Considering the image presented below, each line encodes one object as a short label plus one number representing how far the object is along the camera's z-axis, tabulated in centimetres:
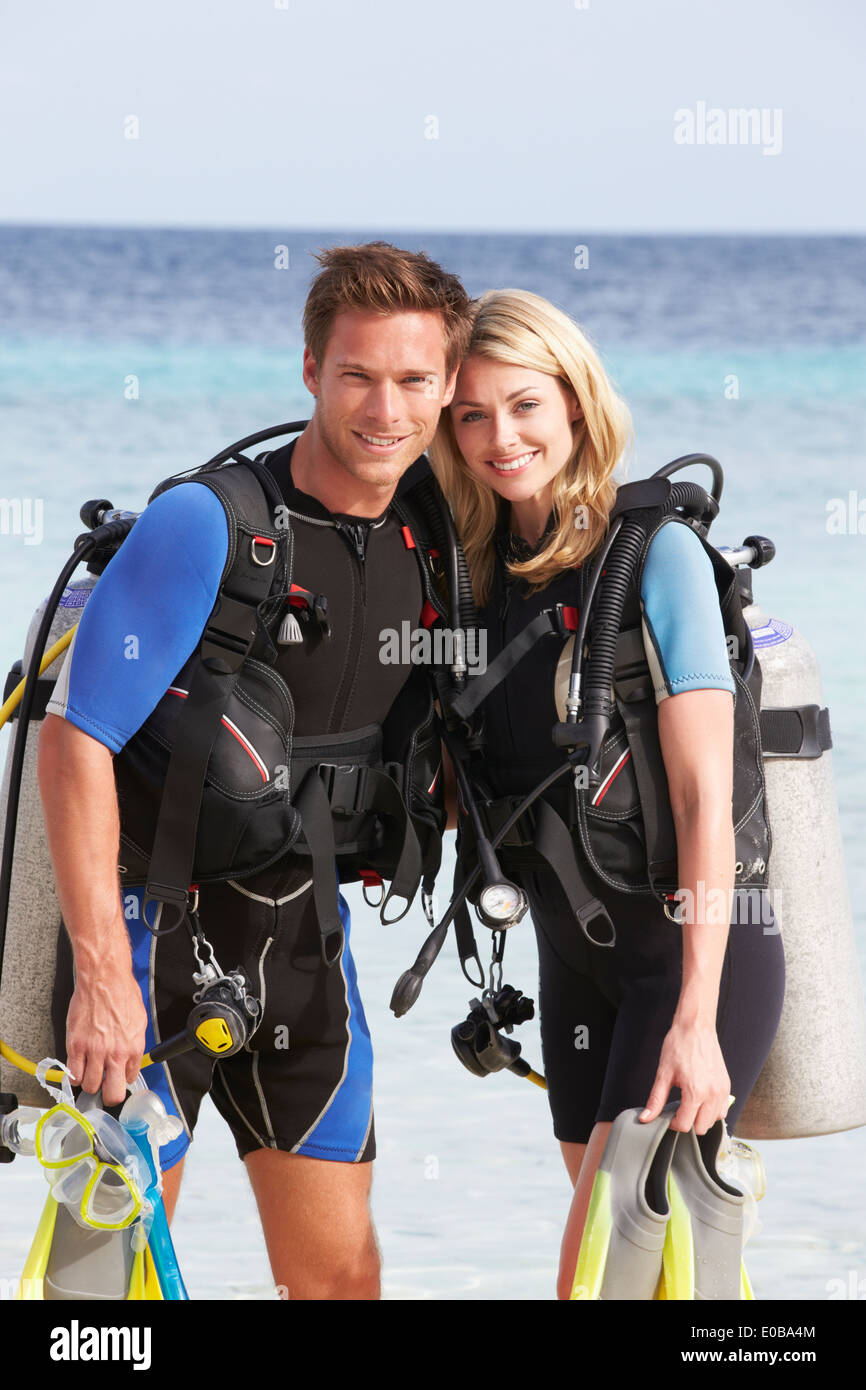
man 490
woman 500
